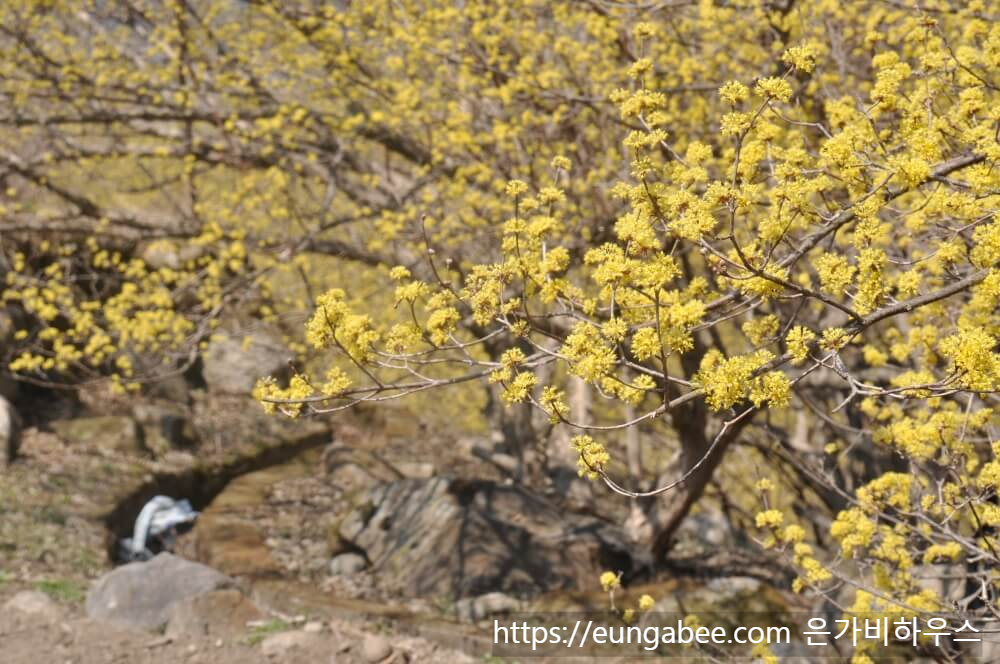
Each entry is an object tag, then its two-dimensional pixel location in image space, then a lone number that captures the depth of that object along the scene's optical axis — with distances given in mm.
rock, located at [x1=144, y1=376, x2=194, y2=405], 15148
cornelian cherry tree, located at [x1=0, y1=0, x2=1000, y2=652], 2855
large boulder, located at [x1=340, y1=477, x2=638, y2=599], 8453
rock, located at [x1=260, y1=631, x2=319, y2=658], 6352
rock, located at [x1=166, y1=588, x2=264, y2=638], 6777
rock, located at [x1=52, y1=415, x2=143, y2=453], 12312
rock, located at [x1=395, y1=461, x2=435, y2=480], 13102
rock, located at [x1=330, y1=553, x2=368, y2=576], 9328
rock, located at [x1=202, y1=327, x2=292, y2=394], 16859
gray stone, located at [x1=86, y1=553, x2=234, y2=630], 6941
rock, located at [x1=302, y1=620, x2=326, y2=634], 6877
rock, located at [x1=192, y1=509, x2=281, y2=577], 9438
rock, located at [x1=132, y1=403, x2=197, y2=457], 13047
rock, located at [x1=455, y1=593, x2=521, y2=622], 7938
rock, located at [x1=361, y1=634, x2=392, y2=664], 6344
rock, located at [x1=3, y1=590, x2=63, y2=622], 6871
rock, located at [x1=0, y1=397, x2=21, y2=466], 10773
